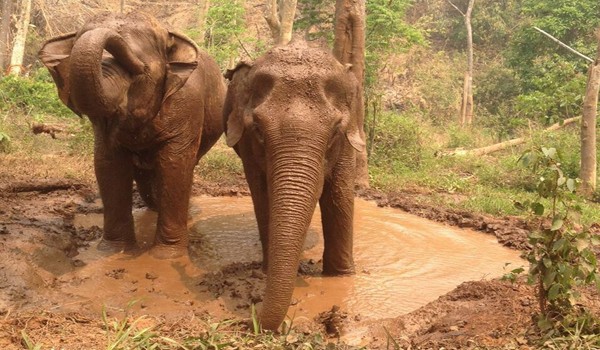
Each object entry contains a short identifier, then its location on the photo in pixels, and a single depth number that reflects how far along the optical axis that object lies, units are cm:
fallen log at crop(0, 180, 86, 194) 837
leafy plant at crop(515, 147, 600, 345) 396
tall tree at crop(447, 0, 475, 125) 2679
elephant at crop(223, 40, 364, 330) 427
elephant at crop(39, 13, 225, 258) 517
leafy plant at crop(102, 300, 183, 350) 366
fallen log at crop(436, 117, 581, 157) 1527
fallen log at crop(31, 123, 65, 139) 1187
